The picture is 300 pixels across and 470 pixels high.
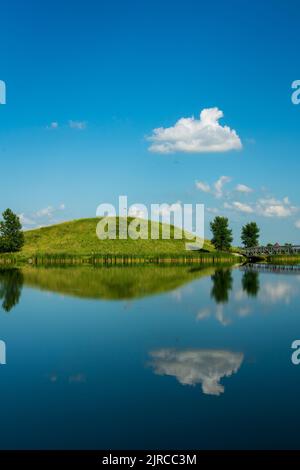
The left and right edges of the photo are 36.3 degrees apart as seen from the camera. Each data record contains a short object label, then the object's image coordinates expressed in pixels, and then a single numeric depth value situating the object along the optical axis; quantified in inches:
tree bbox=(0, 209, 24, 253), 4603.8
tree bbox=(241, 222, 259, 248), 5452.8
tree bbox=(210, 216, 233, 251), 5088.6
